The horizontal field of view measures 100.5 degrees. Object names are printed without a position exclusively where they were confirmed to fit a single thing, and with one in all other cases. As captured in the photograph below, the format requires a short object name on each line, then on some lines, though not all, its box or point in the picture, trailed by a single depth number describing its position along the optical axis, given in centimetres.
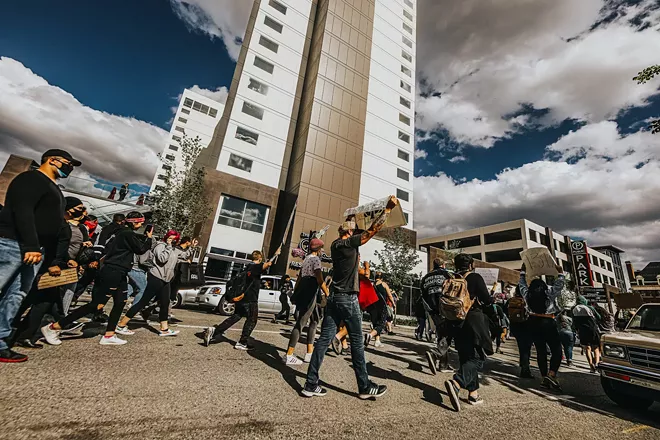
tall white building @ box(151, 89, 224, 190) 5762
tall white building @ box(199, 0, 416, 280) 2159
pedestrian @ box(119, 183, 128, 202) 2625
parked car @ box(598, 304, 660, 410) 348
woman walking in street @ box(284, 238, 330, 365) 433
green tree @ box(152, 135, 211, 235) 1609
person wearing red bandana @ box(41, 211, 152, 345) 399
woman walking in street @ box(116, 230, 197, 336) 454
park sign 2967
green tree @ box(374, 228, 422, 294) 2006
